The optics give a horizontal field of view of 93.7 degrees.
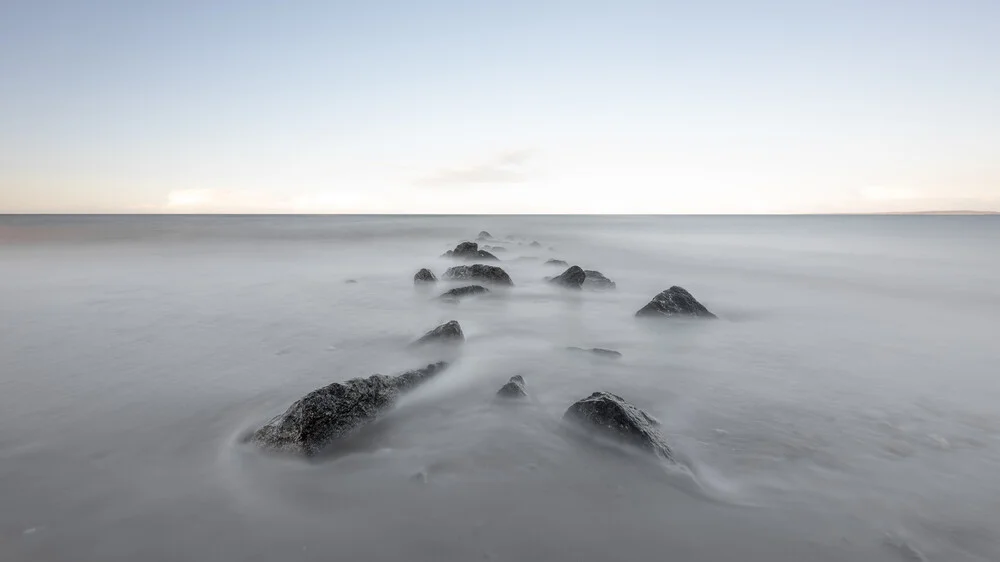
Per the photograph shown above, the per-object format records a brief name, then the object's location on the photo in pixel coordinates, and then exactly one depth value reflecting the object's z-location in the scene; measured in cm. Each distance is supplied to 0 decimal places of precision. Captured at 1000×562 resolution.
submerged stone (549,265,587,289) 1291
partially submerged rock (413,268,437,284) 1364
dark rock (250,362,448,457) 393
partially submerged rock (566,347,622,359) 692
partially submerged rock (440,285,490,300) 1083
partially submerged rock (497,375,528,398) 514
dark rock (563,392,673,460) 405
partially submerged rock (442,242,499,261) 1978
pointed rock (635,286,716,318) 936
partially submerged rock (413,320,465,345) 727
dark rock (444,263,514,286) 1298
